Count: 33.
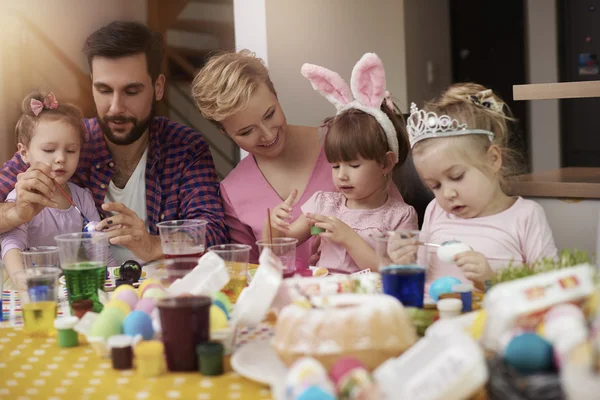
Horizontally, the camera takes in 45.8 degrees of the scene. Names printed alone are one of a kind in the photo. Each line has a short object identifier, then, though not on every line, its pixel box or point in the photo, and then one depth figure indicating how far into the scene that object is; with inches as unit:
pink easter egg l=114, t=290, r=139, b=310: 50.6
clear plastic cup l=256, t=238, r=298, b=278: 59.4
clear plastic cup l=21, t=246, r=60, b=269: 62.2
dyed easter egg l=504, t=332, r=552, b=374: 31.4
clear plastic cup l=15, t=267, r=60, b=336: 52.7
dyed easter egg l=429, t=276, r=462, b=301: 55.2
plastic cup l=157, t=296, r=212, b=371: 41.4
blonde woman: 92.6
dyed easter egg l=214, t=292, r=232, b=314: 49.8
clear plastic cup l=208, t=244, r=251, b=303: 59.3
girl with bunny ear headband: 84.5
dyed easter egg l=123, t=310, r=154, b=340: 46.0
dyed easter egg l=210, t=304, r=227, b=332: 45.5
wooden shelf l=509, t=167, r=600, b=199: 83.4
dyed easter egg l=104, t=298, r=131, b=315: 48.6
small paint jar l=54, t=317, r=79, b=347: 49.2
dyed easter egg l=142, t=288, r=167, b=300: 50.4
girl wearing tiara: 72.6
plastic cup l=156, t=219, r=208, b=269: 65.4
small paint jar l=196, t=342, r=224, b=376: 41.0
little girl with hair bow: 96.2
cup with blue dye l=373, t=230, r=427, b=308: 51.4
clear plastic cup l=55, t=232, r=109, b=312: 59.0
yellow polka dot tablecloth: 39.0
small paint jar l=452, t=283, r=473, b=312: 53.2
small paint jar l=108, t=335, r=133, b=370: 43.4
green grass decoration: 52.0
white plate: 39.6
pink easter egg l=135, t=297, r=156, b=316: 47.9
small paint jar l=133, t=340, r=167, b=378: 41.6
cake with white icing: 38.0
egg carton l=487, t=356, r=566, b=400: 30.1
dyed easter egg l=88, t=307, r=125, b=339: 46.7
